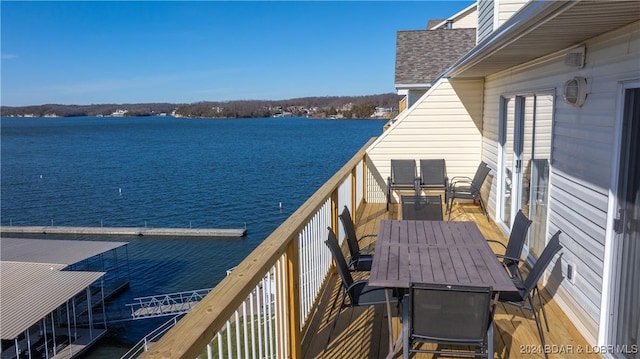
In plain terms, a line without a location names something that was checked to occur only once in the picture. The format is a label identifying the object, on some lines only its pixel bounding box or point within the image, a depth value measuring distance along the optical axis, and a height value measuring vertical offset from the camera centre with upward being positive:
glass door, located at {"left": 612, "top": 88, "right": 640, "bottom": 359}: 2.40 -0.67
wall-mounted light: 3.04 +0.18
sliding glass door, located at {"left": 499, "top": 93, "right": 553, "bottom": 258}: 4.08 -0.45
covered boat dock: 14.20 -5.72
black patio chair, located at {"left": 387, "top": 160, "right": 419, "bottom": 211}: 7.43 -0.94
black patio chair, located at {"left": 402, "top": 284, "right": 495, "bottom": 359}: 2.14 -0.98
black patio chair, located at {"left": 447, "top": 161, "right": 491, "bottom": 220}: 6.57 -1.08
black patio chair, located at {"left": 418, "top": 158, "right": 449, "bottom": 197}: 7.52 -0.92
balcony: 1.28 -1.00
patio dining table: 2.42 -0.86
